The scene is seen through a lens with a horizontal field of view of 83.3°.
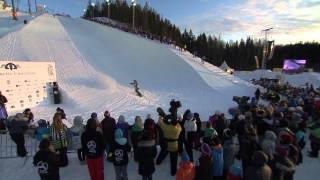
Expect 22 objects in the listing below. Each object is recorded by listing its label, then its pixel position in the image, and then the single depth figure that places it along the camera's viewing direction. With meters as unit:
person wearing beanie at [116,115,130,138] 4.96
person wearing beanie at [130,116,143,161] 4.71
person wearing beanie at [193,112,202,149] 5.39
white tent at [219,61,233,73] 30.43
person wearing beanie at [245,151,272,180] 3.33
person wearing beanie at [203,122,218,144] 4.12
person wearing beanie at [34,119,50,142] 4.85
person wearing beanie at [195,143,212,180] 3.74
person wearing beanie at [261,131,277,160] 4.16
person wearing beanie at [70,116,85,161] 4.97
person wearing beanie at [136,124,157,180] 4.00
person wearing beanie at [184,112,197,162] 5.04
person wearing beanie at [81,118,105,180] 4.12
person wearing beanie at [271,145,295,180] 3.75
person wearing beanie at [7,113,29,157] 5.23
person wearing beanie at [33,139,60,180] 3.58
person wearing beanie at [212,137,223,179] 4.08
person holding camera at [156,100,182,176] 4.57
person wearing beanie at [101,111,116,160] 5.10
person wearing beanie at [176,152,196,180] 3.76
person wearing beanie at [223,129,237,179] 4.35
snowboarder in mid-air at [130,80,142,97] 14.67
